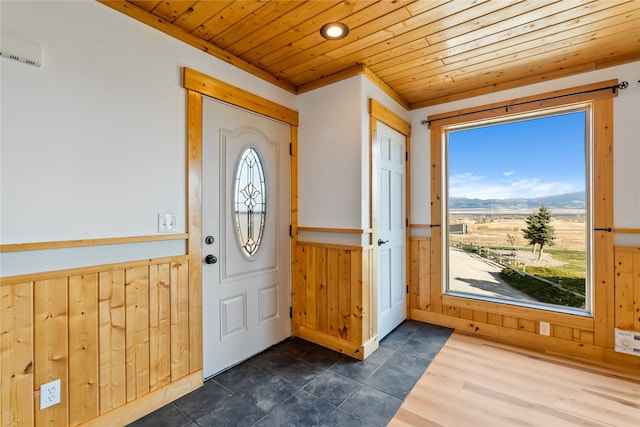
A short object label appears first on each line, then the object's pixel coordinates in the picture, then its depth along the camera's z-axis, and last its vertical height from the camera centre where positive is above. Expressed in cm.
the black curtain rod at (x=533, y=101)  233 +101
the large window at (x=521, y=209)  261 +3
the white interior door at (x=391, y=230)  283 -17
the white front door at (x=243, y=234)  219 -18
